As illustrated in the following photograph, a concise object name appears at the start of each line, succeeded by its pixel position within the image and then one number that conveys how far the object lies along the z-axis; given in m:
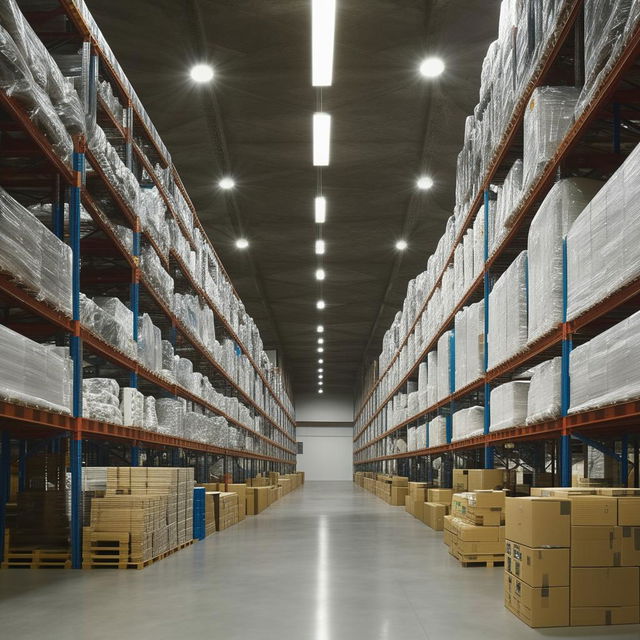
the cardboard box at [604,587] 5.52
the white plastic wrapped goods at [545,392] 7.33
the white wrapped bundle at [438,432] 14.75
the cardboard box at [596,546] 5.54
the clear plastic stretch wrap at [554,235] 7.15
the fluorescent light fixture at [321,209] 18.05
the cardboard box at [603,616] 5.49
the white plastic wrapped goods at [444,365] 13.53
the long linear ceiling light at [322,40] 9.08
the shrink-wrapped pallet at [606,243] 5.44
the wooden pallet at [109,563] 8.53
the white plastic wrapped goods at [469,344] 11.00
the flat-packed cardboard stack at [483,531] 8.88
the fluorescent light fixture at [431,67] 12.04
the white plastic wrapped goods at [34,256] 6.44
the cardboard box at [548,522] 5.56
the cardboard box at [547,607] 5.47
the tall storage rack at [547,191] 6.20
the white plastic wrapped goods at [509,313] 8.60
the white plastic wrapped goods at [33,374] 6.30
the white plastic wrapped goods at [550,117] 7.53
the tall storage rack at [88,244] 8.01
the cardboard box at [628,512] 5.64
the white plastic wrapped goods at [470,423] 11.60
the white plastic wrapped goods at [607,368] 5.47
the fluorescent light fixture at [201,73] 12.21
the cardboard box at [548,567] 5.51
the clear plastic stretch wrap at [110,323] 8.79
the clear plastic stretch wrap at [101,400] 9.12
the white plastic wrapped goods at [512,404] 8.92
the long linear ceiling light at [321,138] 12.67
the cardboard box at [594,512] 5.61
